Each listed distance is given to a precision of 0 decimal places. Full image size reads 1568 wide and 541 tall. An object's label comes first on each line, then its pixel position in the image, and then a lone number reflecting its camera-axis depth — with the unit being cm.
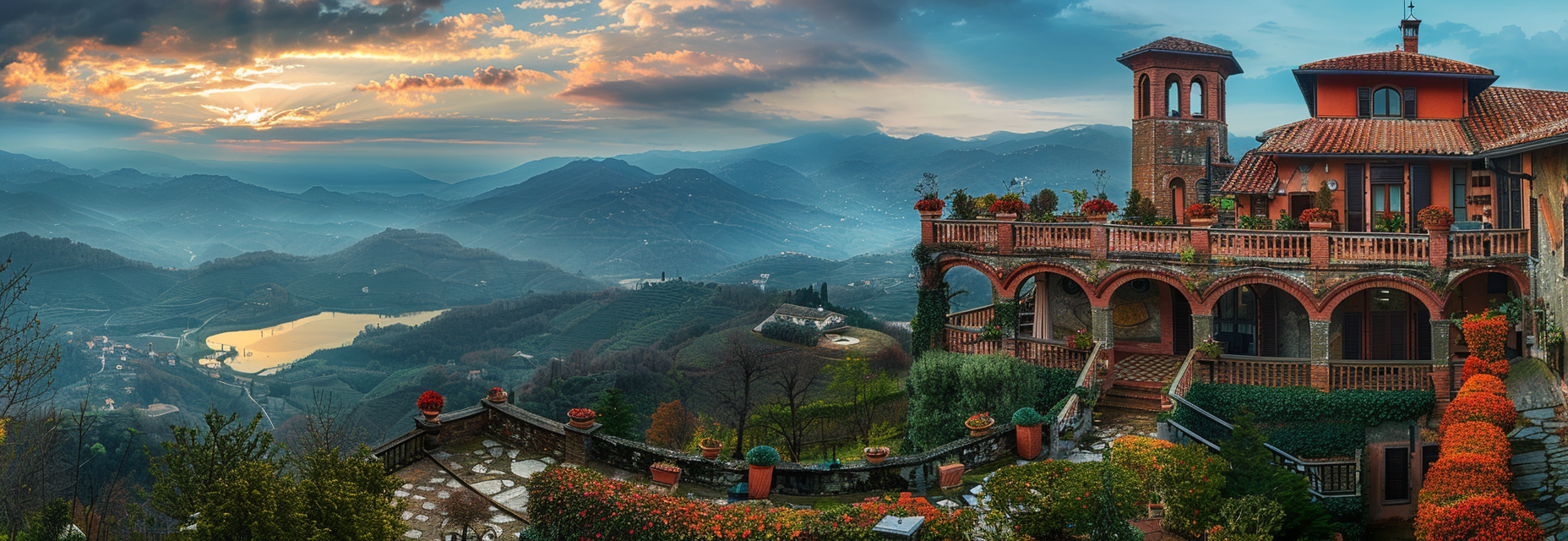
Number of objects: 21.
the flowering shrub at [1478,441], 1546
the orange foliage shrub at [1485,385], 1872
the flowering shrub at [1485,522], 1255
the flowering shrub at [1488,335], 2038
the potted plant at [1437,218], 2141
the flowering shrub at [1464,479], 1423
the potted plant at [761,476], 1608
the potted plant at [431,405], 1803
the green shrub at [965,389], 2311
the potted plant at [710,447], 1728
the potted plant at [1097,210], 2475
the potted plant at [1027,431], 1886
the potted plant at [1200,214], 2438
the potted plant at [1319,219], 2295
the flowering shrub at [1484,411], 1717
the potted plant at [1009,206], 2681
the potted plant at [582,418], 1741
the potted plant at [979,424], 1883
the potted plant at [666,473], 1647
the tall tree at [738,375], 3749
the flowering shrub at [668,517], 1218
